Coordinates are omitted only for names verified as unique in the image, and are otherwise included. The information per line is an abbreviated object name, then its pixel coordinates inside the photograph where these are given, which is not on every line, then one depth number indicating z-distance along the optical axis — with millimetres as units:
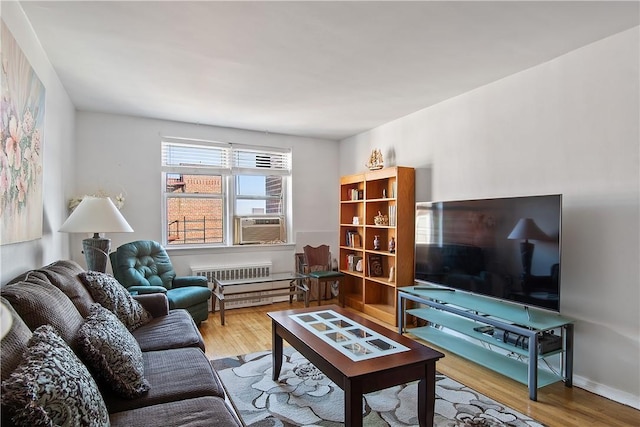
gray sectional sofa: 1274
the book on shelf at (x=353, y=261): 4990
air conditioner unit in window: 5133
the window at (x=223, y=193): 4770
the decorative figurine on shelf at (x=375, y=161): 4559
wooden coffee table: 1796
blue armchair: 3652
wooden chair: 4891
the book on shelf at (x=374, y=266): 4634
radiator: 4676
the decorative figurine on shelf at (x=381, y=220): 4441
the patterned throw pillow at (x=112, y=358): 1543
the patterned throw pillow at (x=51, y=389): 970
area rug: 2154
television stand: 2492
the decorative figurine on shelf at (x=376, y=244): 4586
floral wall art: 1767
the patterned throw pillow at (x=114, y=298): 2256
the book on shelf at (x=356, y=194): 4961
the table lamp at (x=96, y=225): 2873
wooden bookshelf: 4090
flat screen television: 2543
